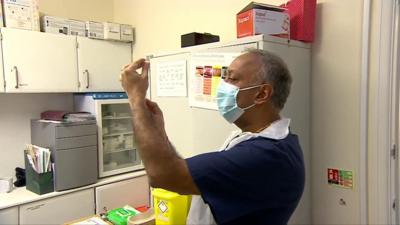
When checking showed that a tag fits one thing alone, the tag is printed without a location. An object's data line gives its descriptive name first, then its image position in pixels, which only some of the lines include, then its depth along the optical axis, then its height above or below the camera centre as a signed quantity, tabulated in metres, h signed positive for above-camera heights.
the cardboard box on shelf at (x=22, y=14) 2.36 +0.60
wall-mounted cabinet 2.38 +0.25
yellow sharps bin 1.70 -0.61
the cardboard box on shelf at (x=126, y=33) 3.00 +0.57
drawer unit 2.43 -0.43
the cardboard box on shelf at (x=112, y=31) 2.86 +0.56
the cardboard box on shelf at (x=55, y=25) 2.60 +0.56
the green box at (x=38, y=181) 2.38 -0.65
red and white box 1.62 +0.37
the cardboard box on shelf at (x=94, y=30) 2.80 +0.56
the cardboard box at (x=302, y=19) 1.71 +0.40
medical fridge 2.76 -0.34
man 0.84 -0.17
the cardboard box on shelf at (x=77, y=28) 2.73 +0.56
